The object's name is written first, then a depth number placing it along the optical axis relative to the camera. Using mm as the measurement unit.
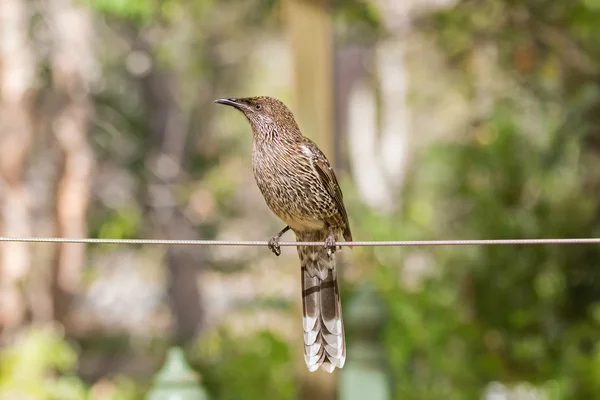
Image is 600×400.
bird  6687
